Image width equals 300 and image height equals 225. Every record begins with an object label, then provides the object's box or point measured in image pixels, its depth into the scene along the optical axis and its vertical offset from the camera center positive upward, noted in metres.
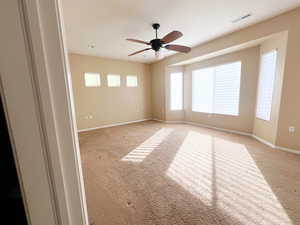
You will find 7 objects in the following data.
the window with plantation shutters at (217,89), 3.83 +0.04
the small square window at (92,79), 4.66 +0.55
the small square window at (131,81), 5.57 +0.54
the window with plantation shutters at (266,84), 2.86 +0.11
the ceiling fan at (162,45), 2.50 +0.95
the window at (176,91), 5.32 +0.04
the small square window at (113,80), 5.11 +0.55
